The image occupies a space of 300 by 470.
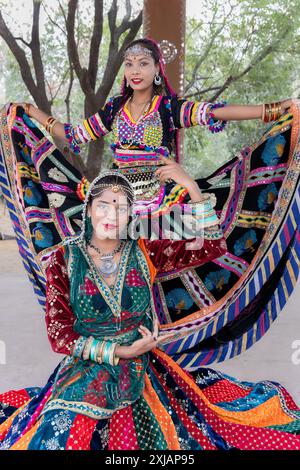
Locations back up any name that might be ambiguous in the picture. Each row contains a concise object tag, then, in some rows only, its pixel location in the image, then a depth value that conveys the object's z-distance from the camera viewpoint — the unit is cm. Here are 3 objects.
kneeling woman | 178
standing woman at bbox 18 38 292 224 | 259
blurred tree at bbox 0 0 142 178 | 600
